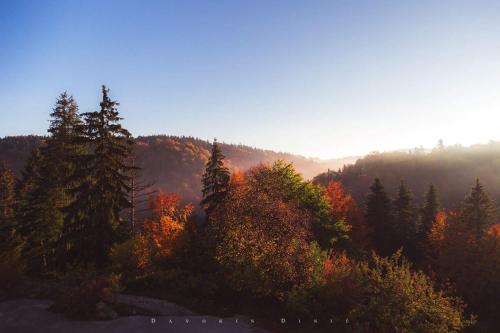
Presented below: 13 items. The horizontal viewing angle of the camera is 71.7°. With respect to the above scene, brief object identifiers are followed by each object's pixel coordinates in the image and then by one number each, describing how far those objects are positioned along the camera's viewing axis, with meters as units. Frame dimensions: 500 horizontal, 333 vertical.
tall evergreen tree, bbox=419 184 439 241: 44.06
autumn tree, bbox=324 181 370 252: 42.19
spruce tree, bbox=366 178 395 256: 43.44
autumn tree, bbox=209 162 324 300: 20.05
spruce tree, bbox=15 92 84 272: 27.91
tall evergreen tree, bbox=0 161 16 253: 30.94
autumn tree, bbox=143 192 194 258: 25.78
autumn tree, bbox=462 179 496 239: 38.03
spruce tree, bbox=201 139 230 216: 35.47
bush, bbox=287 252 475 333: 16.81
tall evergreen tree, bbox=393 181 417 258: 43.84
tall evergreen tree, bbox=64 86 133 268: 24.34
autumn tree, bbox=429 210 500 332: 30.72
